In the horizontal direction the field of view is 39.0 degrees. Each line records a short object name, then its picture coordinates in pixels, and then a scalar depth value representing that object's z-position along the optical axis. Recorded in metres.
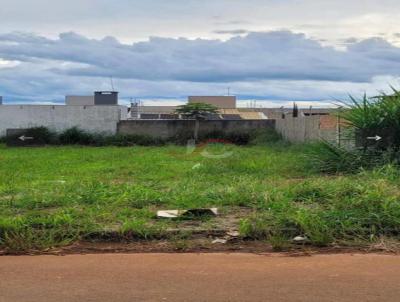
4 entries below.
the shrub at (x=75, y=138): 30.02
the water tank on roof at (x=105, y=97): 43.09
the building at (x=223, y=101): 57.31
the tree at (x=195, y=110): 31.47
